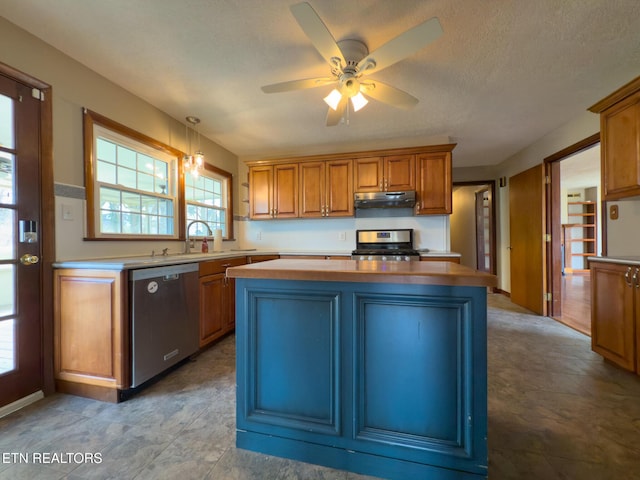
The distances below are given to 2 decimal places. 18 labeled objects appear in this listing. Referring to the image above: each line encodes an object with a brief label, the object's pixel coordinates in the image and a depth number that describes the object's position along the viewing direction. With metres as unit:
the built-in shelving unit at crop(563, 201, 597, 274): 7.37
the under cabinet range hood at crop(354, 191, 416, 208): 3.33
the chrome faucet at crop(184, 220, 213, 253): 2.98
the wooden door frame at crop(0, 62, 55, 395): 1.81
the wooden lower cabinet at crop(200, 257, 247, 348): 2.48
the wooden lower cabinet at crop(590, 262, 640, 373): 1.96
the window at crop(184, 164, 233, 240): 3.27
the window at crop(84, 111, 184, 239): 2.15
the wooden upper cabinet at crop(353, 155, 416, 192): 3.38
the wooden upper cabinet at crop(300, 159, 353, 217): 3.56
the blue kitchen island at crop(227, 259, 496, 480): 1.09
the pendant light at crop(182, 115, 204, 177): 2.88
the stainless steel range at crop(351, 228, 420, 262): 3.32
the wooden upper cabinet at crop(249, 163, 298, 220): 3.76
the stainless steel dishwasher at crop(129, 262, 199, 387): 1.81
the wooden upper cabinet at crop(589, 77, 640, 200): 1.95
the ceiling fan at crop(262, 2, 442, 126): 1.37
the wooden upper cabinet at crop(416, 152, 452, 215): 3.30
